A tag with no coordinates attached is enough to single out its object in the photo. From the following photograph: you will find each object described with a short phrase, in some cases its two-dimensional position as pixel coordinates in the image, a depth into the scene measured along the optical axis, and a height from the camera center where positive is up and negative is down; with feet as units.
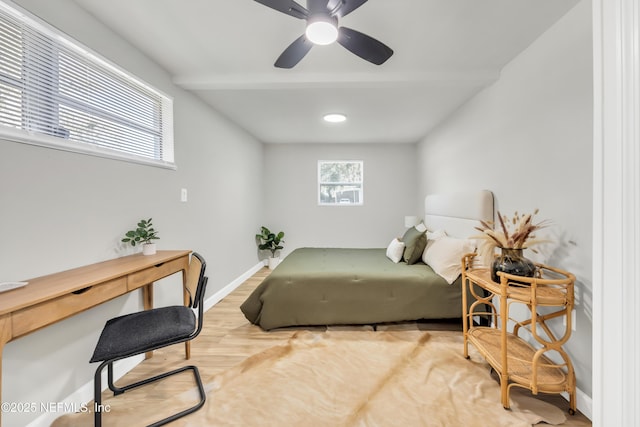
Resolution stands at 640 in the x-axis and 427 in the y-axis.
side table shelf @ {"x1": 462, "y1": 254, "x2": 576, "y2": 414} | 4.72 -2.92
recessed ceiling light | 11.18 +4.08
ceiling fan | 4.49 +3.44
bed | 7.86 -2.65
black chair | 4.32 -2.30
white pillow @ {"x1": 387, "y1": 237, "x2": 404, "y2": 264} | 9.93 -1.67
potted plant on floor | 15.74 -1.99
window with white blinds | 4.19 +2.29
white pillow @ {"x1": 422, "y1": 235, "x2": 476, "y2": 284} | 7.84 -1.51
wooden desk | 3.37 -1.28
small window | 16.96 +1.68
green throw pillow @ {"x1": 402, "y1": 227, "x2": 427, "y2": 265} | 9.42 -1.44
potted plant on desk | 6.21 -0.64
